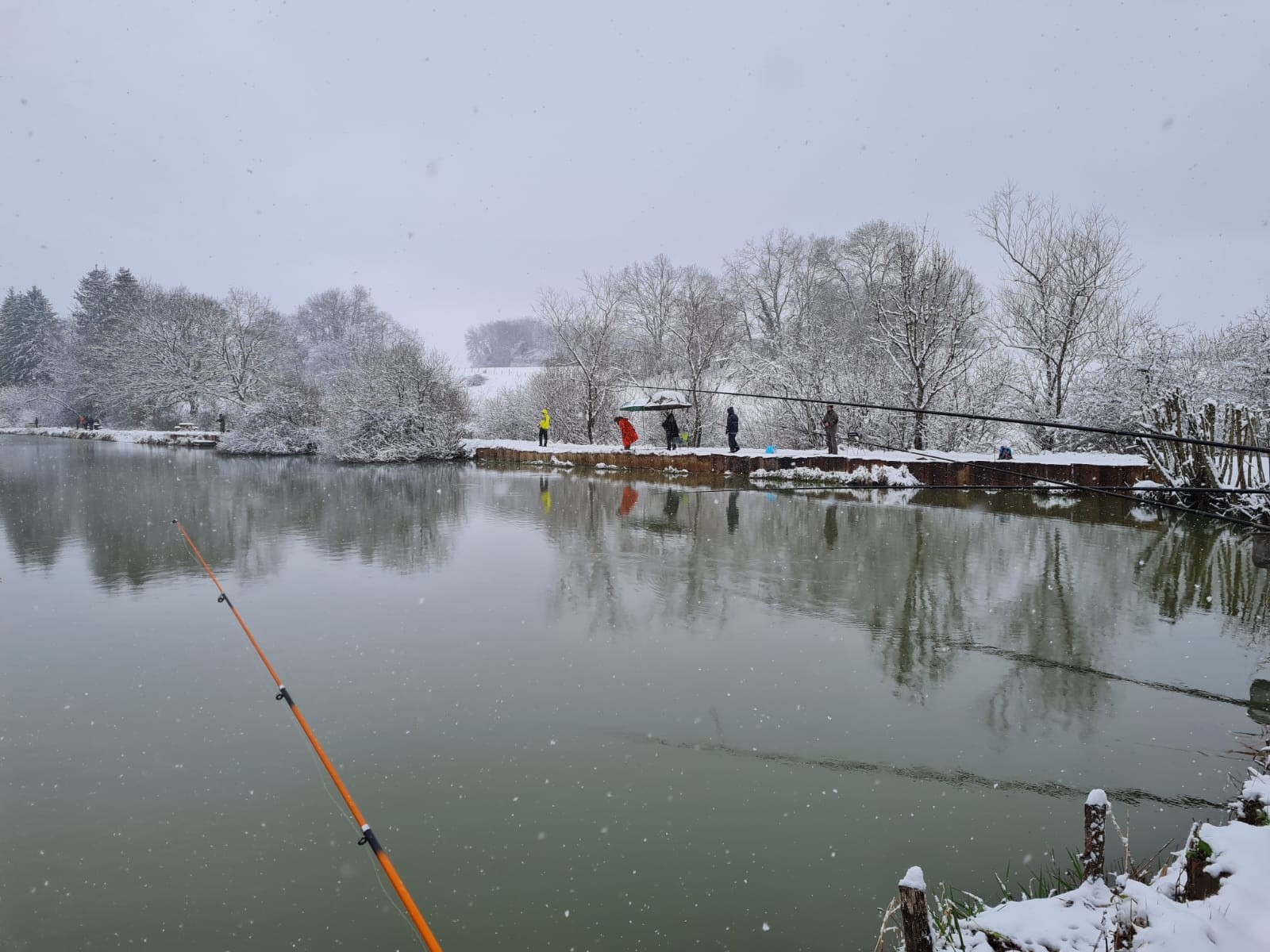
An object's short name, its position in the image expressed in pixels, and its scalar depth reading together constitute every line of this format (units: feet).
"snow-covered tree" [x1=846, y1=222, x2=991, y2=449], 75.51
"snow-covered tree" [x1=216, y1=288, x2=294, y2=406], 142.92
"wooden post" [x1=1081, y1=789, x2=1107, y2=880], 7.82
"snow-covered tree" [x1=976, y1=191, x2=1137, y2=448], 75.82
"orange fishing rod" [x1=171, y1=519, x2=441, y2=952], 6.97
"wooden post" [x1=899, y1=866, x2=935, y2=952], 6.29
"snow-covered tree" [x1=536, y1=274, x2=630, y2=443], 100.53
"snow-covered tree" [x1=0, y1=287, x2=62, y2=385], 202.39
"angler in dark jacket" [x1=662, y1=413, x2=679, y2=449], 81.56
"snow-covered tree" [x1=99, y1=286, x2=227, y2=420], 145.79
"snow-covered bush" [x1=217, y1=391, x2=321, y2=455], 108.17
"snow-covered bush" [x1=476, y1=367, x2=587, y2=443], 105.09
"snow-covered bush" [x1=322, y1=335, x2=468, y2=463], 94.02
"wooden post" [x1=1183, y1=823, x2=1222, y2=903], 7.55
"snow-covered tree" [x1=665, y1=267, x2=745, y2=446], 99.71
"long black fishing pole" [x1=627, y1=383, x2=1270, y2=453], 9.53
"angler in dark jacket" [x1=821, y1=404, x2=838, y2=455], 67.72
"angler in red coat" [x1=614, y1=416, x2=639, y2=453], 82.89
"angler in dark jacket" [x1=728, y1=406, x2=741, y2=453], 75.51
